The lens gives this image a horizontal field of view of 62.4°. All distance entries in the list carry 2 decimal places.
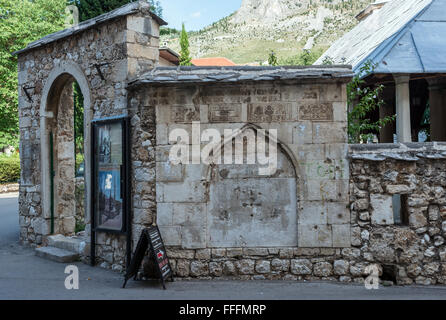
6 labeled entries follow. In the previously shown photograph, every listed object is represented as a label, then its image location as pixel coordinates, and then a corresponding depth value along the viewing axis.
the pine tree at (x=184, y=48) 23.03
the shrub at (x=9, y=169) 20.77
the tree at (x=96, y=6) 13.70
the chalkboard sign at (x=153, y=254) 4.99
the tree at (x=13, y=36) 18.88
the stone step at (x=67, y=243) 6.77
